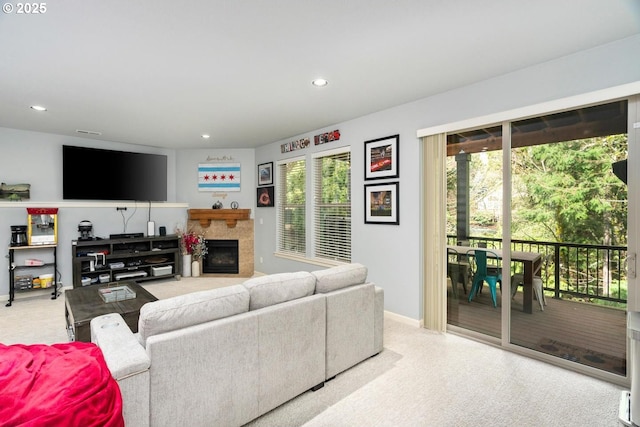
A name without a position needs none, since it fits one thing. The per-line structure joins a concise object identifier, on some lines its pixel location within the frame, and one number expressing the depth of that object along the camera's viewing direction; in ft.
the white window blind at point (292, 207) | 17.70
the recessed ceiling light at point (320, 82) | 9.98
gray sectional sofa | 5.32
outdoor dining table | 9.54
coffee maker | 15.39
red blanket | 3.82
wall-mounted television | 17.42
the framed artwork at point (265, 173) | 19.67
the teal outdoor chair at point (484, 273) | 10.44
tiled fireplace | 20.88
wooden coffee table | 8.69
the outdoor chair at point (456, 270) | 11.33
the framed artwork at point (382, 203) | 12.58
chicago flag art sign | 21.21
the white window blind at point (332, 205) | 15.11
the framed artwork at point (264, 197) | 19.72
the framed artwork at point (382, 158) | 12.55
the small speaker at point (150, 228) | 19.72
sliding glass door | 8.22
